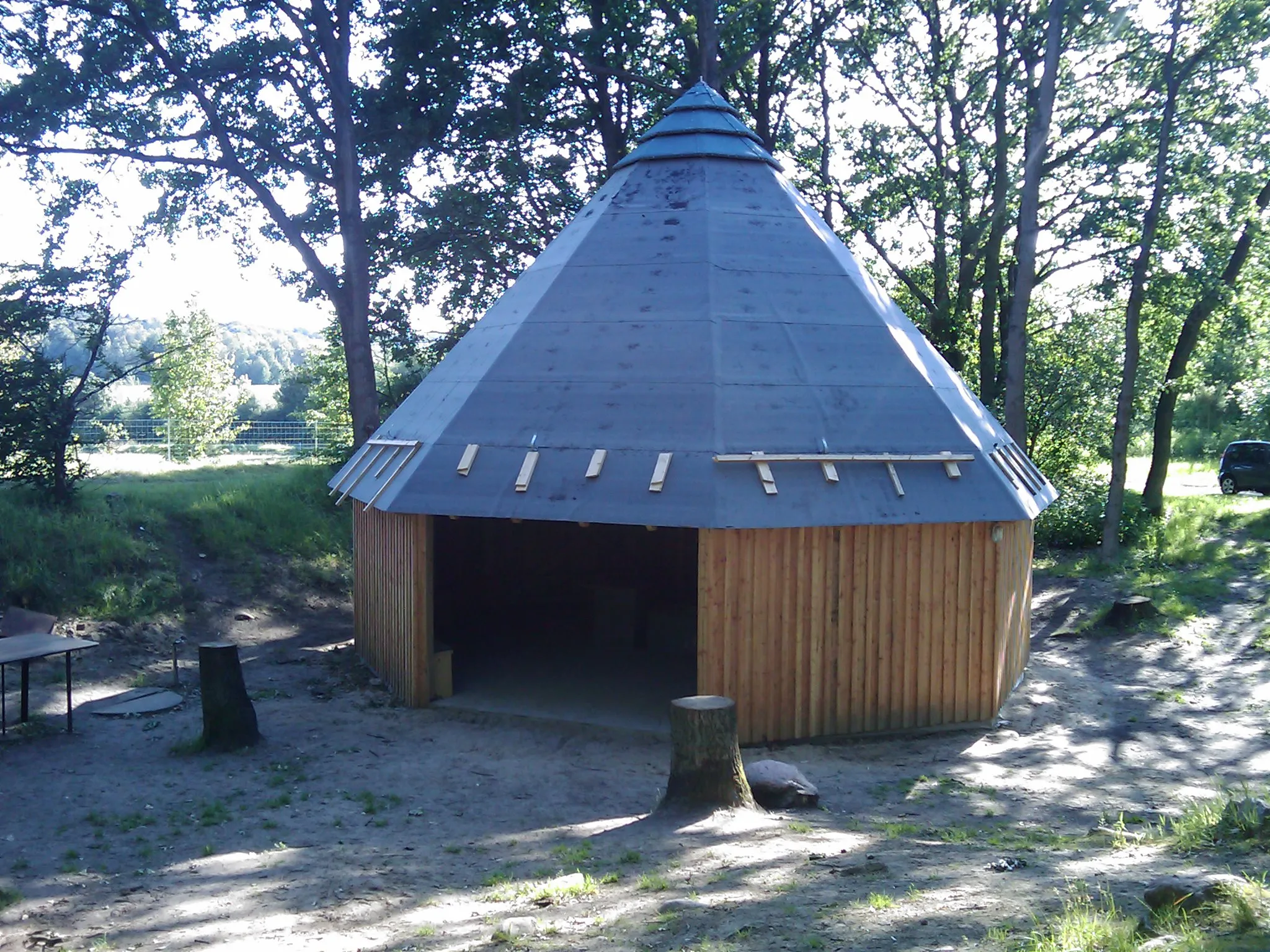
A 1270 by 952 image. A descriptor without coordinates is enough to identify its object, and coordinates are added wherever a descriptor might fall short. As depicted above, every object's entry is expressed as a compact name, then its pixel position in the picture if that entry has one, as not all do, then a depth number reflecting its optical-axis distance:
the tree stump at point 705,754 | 7.62
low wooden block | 11.77
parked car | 29.53
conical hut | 10.08
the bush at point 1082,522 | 22.36
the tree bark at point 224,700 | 9.97
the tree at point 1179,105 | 18.92
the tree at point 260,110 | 18.33
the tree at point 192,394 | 38.00
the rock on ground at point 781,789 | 8.23
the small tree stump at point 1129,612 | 15.80
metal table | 10.33
